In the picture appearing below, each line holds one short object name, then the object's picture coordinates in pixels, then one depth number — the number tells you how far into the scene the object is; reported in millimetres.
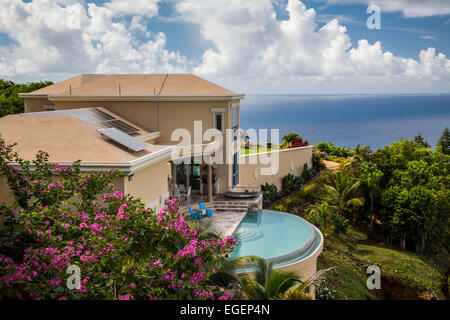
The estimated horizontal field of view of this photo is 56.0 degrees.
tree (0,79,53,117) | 42169
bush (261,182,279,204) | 30141
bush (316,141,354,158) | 43625
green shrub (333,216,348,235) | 28641
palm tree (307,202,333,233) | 27719
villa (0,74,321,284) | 18219
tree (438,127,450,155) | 54844
